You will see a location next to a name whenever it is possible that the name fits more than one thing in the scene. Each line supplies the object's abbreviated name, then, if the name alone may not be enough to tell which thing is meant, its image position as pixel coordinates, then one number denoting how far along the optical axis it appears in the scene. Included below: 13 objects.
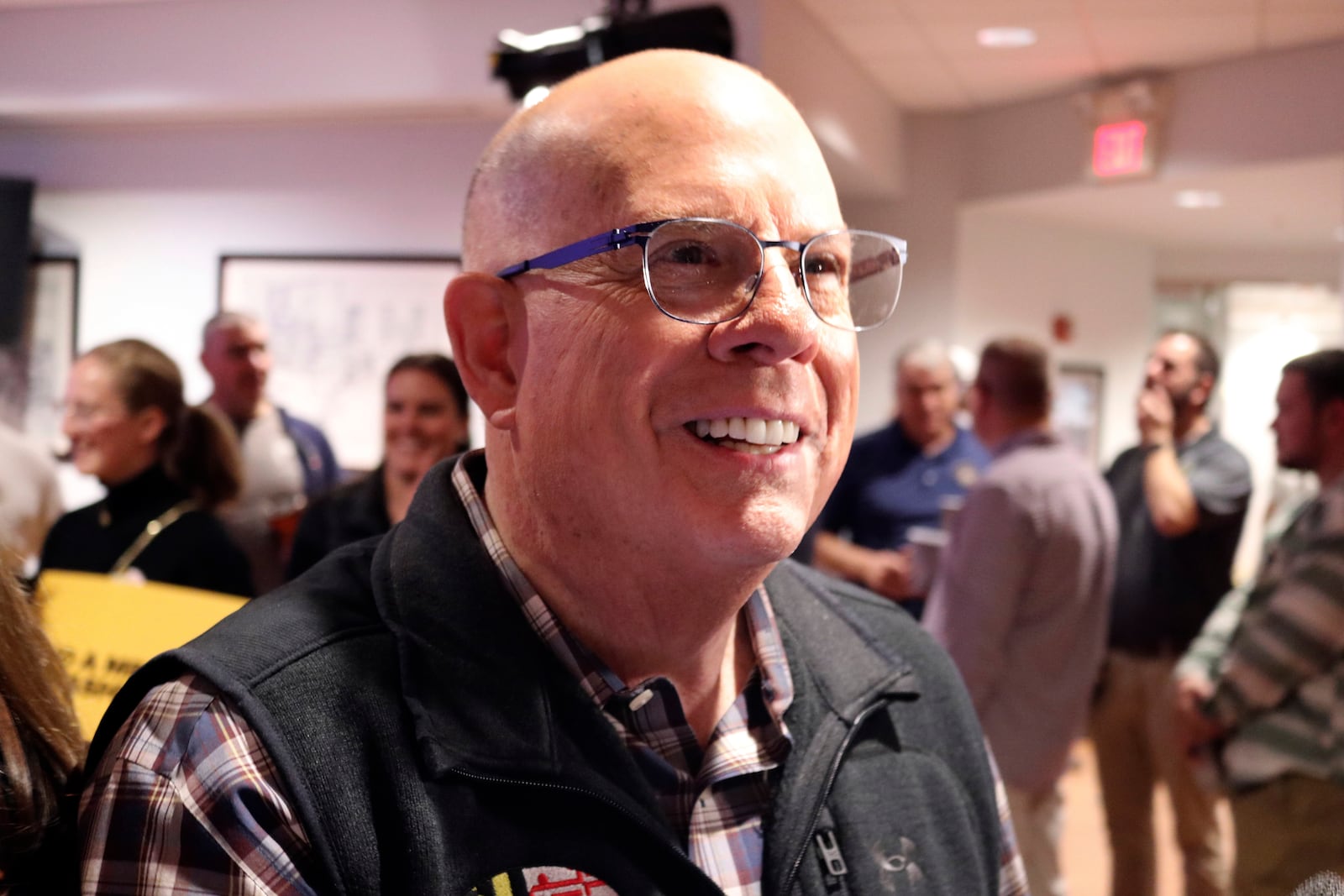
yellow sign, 1.61
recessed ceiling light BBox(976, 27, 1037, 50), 4.80
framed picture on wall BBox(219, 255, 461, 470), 4.48
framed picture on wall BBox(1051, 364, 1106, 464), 7.71
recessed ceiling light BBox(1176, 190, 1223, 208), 5.45
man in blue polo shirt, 3.64
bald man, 0.84
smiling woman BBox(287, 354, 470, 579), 2.67
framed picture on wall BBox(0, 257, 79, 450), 3.07
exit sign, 5.00
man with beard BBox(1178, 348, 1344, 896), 2.21
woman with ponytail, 2.34
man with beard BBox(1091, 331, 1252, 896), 3.33
